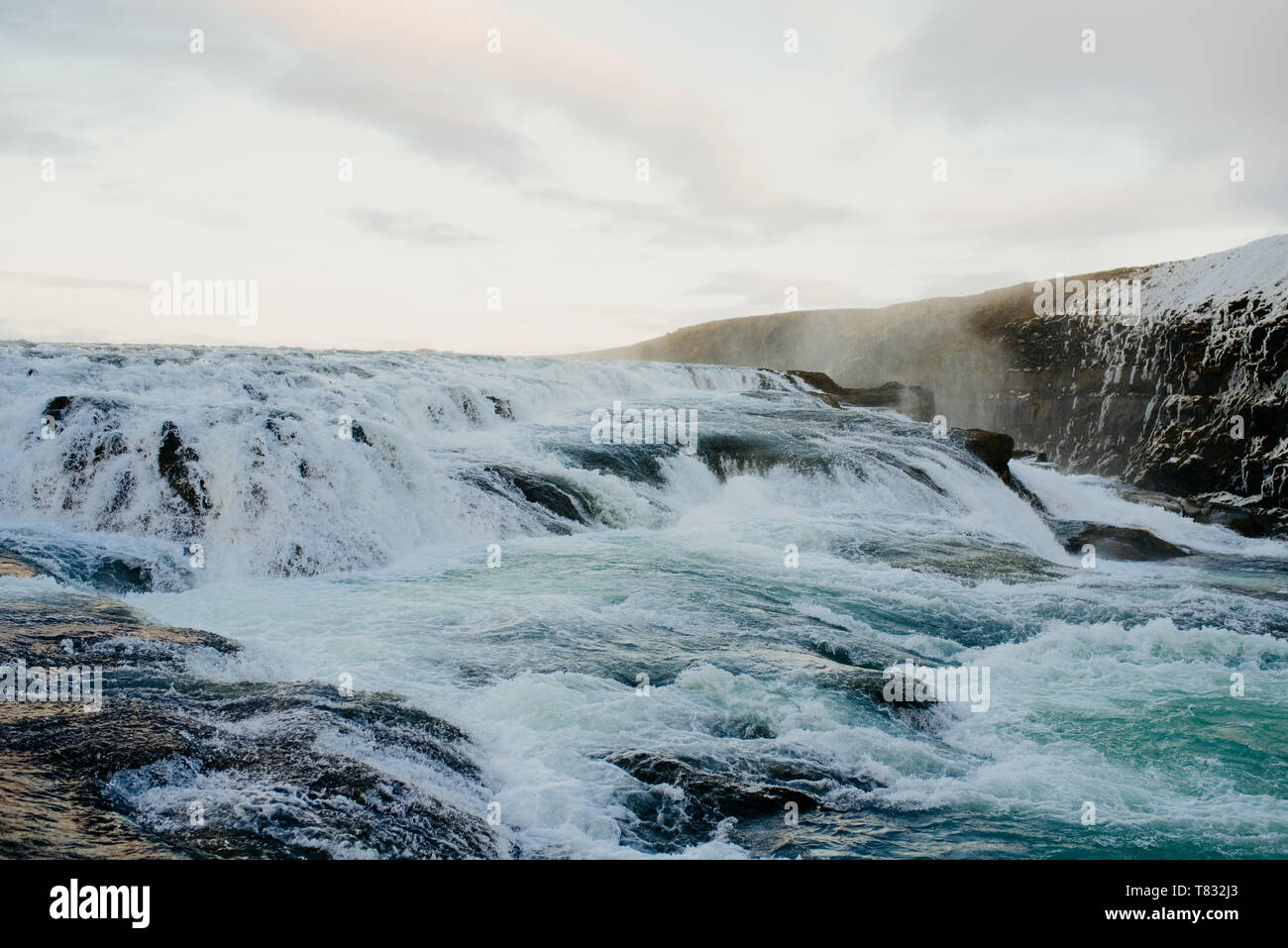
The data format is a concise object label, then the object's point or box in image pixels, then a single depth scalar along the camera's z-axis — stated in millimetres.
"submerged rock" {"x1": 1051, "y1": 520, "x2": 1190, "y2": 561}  18344
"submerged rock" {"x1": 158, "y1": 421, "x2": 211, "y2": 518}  11648
